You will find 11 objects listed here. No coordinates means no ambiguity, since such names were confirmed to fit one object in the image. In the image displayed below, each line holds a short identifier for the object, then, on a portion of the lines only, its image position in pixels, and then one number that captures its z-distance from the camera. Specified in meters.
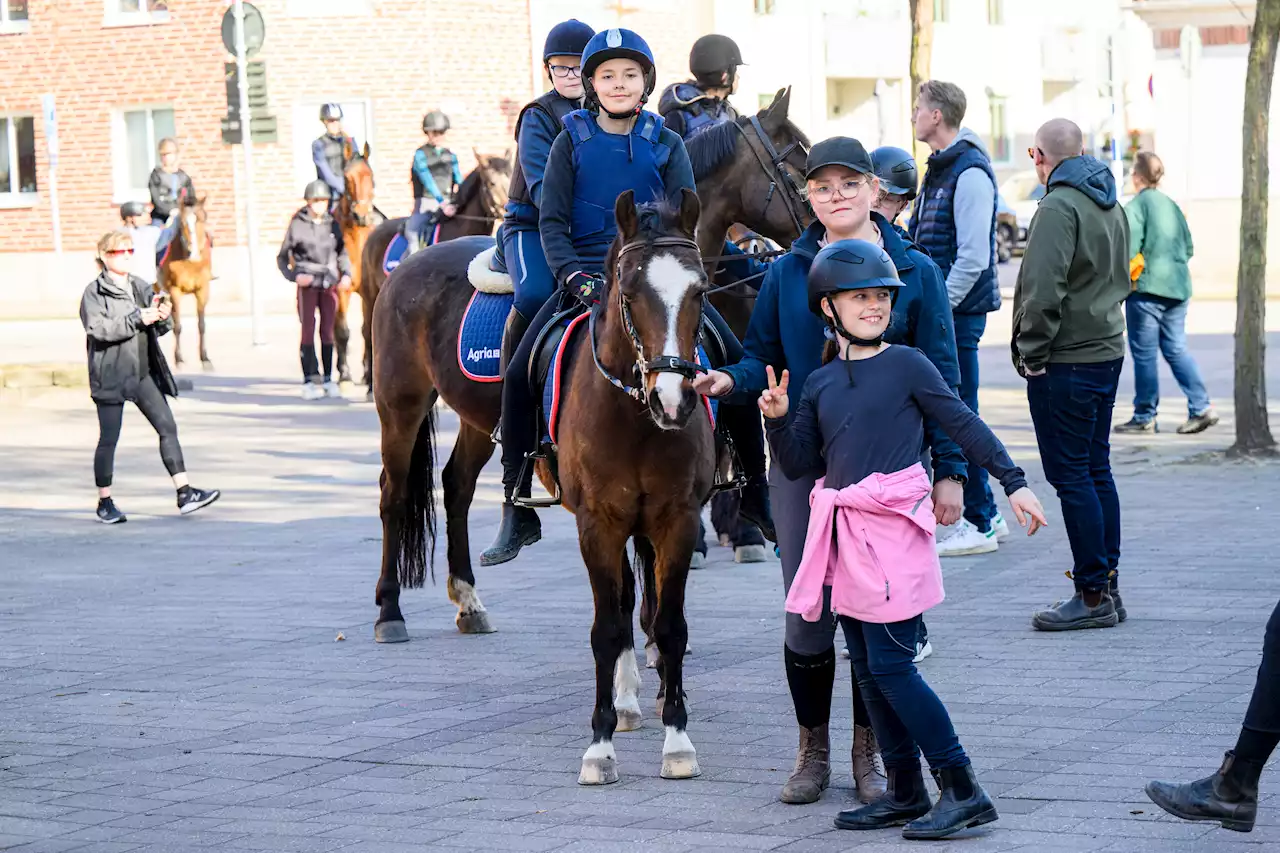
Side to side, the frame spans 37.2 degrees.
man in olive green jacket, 8.80
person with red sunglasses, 13.65
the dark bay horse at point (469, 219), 16.89
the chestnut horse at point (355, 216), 20.84
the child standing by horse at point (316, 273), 20.97
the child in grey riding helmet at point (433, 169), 20.02
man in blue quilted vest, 10.20
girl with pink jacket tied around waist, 5.75
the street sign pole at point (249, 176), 27.09
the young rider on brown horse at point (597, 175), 7.29
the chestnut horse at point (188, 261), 24.22
